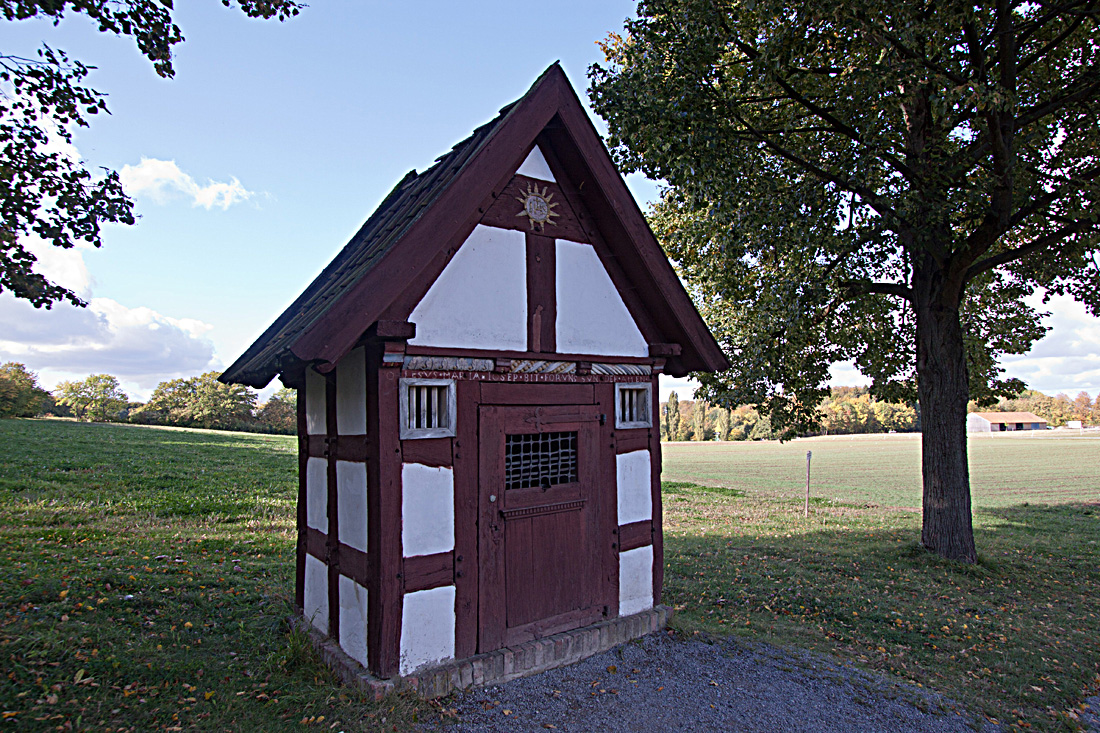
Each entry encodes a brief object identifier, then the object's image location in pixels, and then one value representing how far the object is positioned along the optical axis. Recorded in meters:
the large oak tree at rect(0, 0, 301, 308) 5.76
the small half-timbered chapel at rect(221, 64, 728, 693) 5.27
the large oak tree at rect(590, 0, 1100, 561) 9.32
